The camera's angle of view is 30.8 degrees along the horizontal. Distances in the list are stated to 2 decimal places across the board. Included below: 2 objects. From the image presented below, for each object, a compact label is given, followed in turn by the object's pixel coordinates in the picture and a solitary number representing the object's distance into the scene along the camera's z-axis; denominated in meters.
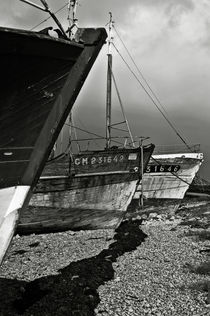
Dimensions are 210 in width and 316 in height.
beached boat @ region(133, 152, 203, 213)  27.81
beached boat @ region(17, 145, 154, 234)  17.66
